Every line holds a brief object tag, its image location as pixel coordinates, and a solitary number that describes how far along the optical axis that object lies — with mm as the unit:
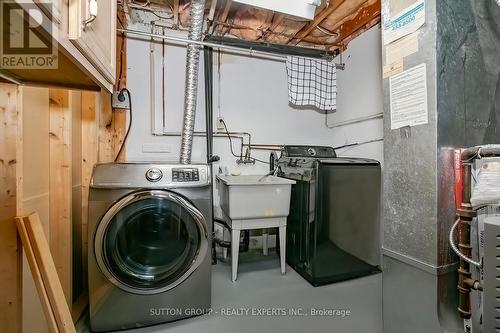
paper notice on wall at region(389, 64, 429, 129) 1045
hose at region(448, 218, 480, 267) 932
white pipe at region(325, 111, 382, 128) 2395
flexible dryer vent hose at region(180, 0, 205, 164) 2207
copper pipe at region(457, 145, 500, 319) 965
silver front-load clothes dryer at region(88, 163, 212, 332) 1367
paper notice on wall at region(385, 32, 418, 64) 1081
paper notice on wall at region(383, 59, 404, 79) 1151
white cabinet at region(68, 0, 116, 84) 674
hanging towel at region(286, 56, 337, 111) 2664
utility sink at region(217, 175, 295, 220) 1953
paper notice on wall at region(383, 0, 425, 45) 1047
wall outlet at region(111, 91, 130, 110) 2342
